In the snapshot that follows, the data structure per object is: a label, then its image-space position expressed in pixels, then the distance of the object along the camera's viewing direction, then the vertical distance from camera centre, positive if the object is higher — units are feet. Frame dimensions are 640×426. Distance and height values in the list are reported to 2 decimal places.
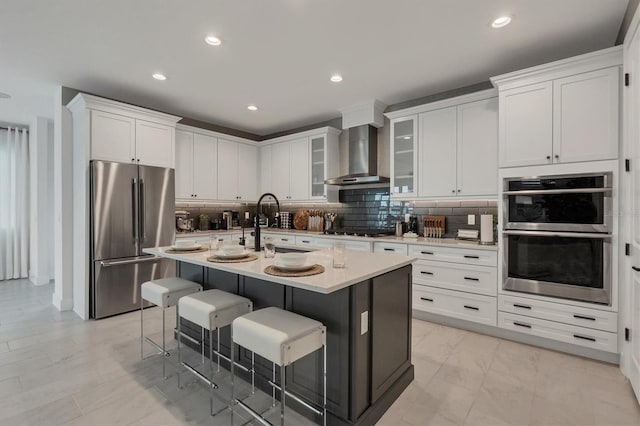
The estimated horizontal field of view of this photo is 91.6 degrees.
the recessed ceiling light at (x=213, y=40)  8.88 +4.97
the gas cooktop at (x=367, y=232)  13.47 -0.94
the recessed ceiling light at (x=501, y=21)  7.97 +4.97
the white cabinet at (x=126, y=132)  11.87 +3.31
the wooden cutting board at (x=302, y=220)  17.94 -0.49
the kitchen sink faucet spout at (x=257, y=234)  8.44 -0.61
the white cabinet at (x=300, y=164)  16.35 +2.67
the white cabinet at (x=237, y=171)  17.40 +2.40
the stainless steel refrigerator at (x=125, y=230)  11.80 -0.71
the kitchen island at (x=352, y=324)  5.78 -2.29
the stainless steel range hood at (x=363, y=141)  14.32 +3.39
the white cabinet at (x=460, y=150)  11.24 +2.35
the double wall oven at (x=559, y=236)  8.40 -0.72
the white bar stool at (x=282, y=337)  5.08 -2.16
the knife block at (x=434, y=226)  13.07 -0.63
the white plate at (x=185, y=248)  8.64 -1.00
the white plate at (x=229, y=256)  7.23 -1.03
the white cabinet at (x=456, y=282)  10.30 -2.50
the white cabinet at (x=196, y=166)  15.49 +2.39
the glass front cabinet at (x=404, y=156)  13.02 +2.36
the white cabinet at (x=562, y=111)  8.38 +2.91
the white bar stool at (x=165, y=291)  8.00 -2.10
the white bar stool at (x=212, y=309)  6.53 -2.12
